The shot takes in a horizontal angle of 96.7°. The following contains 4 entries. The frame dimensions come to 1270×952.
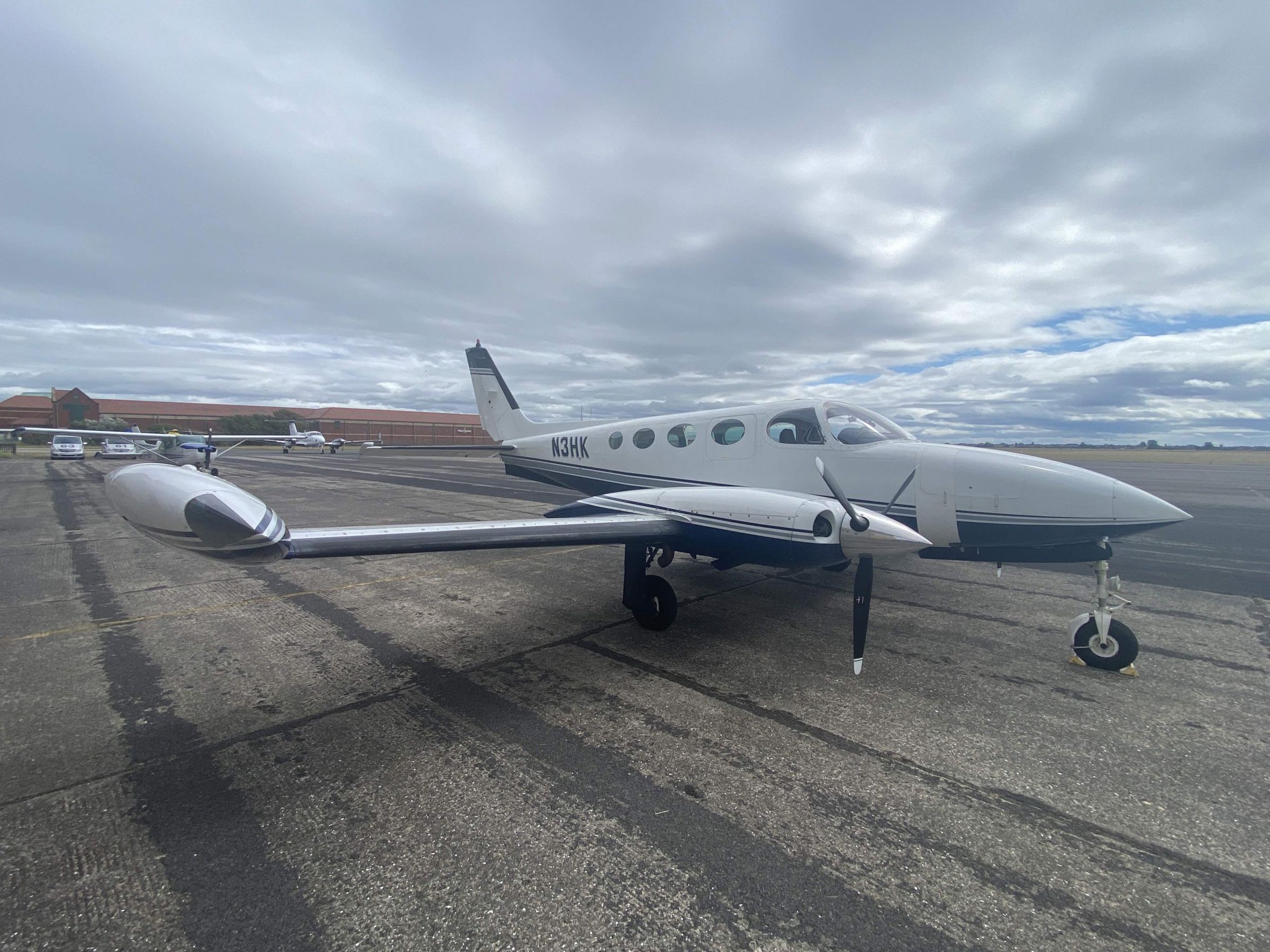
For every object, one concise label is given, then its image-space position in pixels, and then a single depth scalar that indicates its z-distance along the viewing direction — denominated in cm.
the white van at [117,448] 3275
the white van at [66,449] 3697
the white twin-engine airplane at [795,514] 359
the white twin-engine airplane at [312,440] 4631
